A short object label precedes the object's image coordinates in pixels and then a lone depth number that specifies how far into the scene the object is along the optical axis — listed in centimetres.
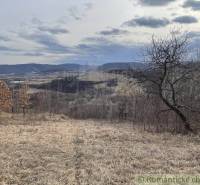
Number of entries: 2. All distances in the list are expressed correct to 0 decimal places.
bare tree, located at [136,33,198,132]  1372
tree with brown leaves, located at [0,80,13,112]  3222
